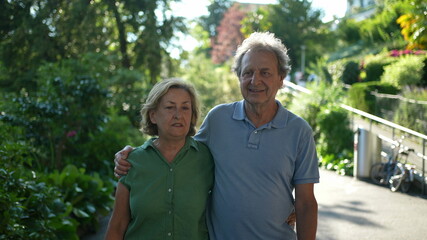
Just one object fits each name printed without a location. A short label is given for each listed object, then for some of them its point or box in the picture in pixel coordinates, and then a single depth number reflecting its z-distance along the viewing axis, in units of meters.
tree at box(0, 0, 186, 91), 15.07
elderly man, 2.60
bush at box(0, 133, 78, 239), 3.54
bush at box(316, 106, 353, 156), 11.98
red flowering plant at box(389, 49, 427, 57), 20.75
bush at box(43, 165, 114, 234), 6.29
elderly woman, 2.54
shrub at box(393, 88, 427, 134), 11.76
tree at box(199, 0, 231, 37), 75.44
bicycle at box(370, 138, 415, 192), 8.42
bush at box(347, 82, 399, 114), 16.23
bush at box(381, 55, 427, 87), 17.67
